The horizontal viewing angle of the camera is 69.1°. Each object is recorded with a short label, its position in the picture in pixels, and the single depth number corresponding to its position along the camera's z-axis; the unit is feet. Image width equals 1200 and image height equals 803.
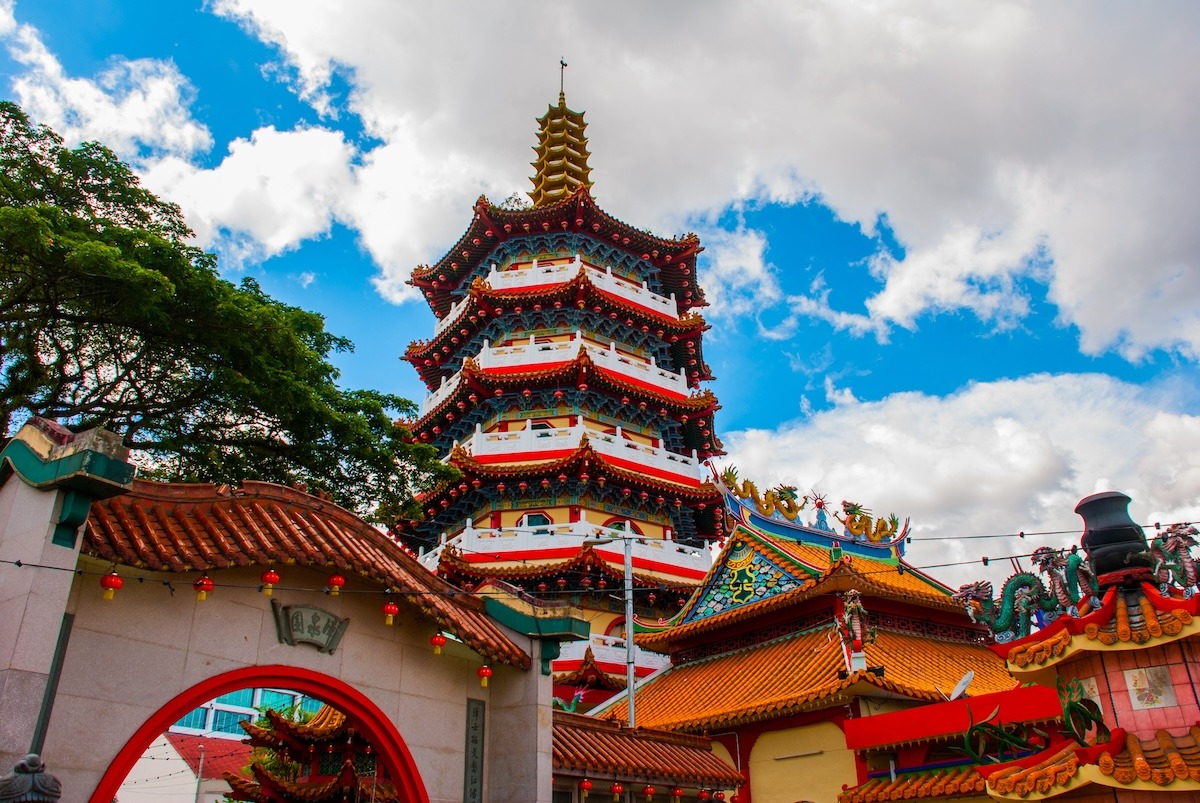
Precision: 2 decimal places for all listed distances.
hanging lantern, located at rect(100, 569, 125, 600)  24.13
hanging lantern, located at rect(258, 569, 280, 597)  27.66
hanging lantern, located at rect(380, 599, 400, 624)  30.17
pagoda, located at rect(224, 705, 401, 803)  43.55
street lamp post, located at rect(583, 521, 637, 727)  50.34
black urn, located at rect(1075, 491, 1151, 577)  28.25
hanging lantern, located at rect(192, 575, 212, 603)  26.22
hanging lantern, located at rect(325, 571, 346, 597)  29.14
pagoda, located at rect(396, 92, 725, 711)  78.74
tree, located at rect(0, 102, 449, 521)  40.88
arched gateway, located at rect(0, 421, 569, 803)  23.15
